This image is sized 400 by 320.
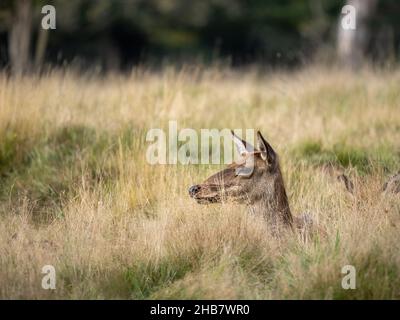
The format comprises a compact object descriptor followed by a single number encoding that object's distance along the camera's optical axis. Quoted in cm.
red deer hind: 1332
